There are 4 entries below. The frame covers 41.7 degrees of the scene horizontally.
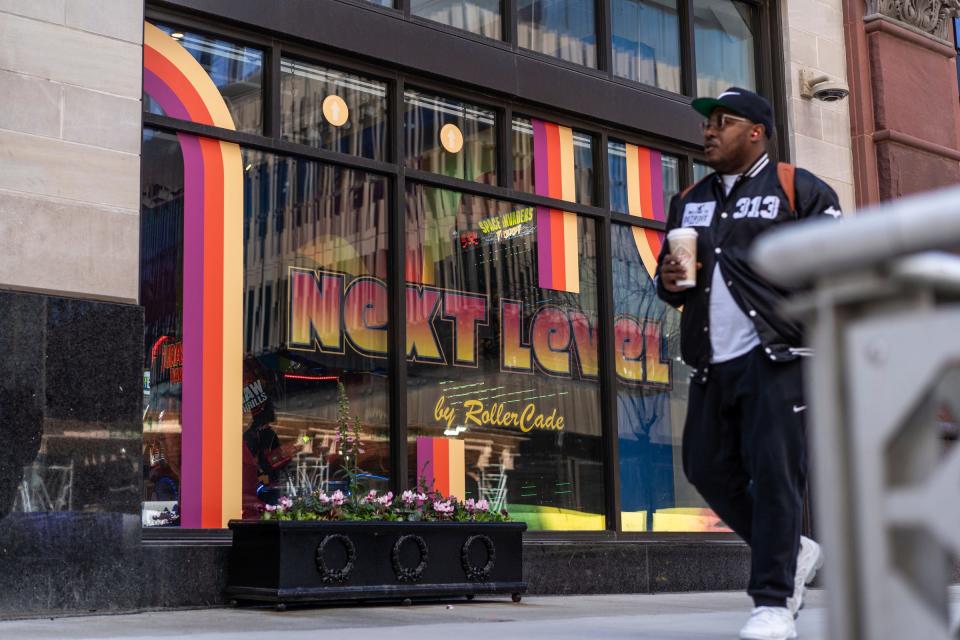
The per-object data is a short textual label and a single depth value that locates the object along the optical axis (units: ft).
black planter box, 20.94
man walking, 13.85
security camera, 35.27
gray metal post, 3.84
